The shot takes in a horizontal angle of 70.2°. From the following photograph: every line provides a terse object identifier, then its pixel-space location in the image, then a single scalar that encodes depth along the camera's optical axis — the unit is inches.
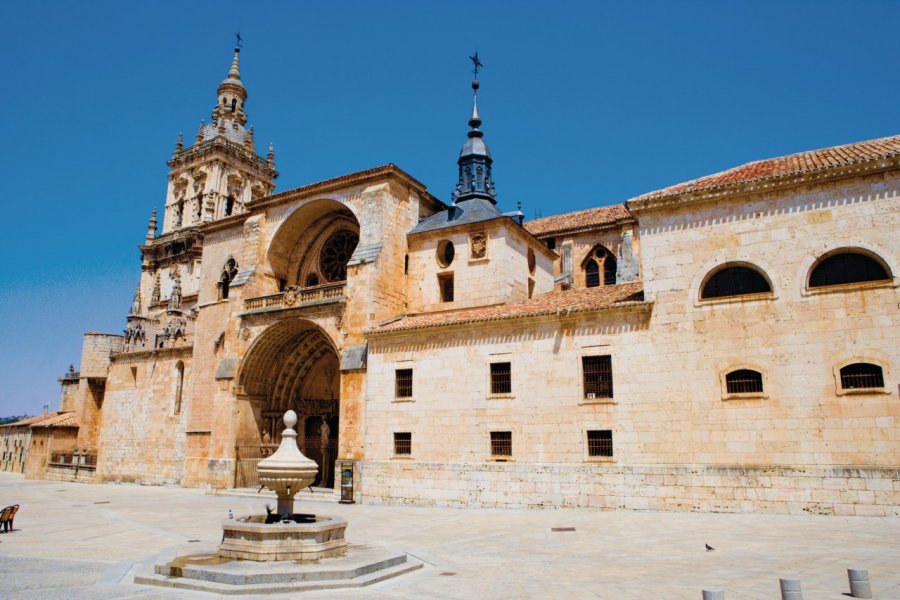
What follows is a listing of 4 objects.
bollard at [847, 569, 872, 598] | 262.5
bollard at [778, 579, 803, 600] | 236.2
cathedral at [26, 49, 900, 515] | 567.5
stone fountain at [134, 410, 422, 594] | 311.6
